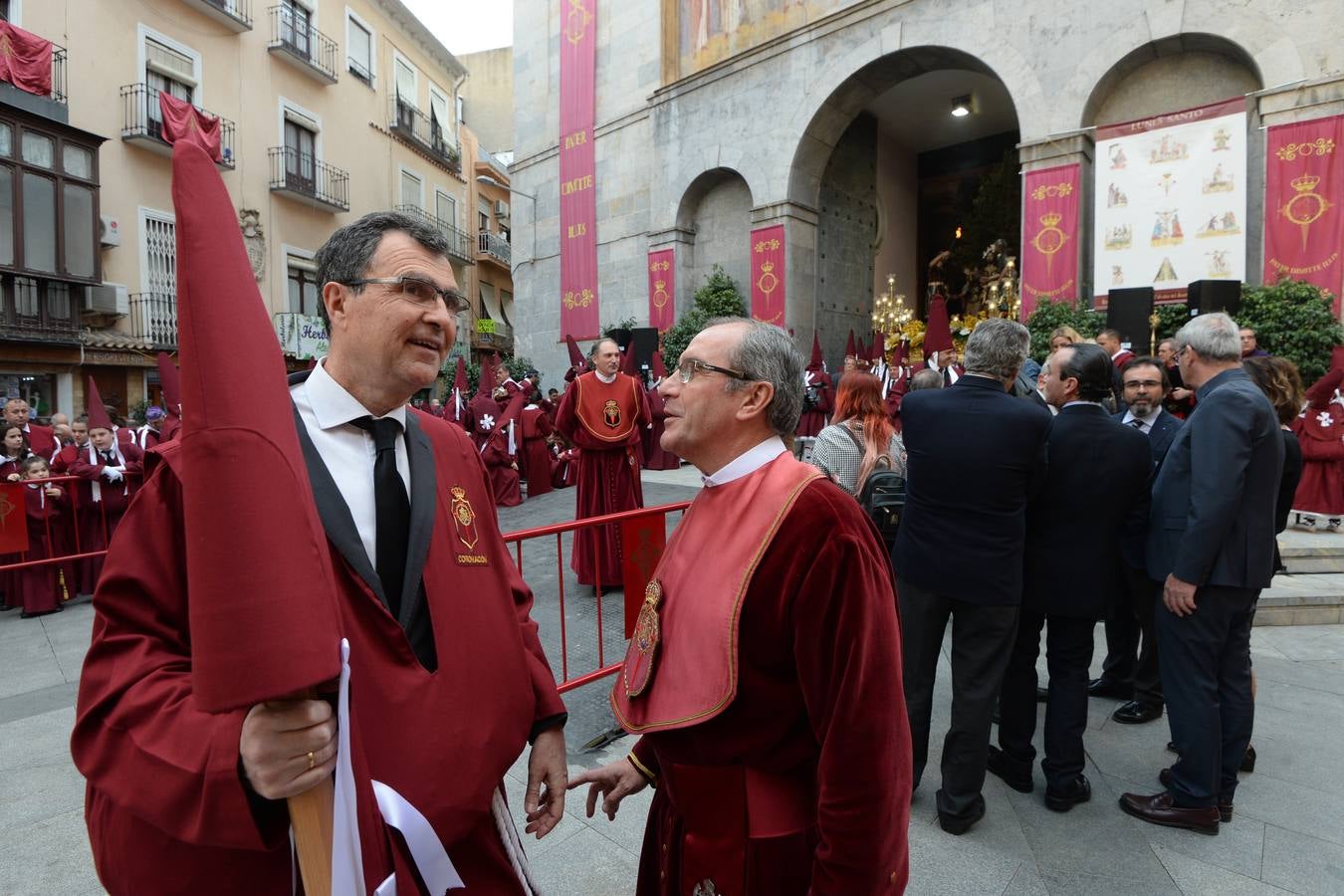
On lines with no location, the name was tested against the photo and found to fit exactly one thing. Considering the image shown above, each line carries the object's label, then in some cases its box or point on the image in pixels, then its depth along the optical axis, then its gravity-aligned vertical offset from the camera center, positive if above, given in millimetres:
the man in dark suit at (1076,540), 3113 -539
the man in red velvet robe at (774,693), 1300 -531
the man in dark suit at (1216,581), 2857 -670
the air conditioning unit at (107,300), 16016 +2825
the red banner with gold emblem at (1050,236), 12367 +3205
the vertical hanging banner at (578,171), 19891 +7113
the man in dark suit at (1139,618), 3957 -1188
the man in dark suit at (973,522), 2854 -428
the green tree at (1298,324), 9734 +1264
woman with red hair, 3791 -104
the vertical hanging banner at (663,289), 18250 +3370
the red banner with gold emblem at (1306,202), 10102 +3071
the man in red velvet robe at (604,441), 6305 -187
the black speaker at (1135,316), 9320 +1324
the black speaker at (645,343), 15414 +1662
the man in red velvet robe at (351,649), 777 -364
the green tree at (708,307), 17141 +2729
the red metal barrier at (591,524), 3346 -526
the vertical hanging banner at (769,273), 16578 +3428
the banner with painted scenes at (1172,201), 10984 +3459
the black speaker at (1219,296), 9961 +1684
